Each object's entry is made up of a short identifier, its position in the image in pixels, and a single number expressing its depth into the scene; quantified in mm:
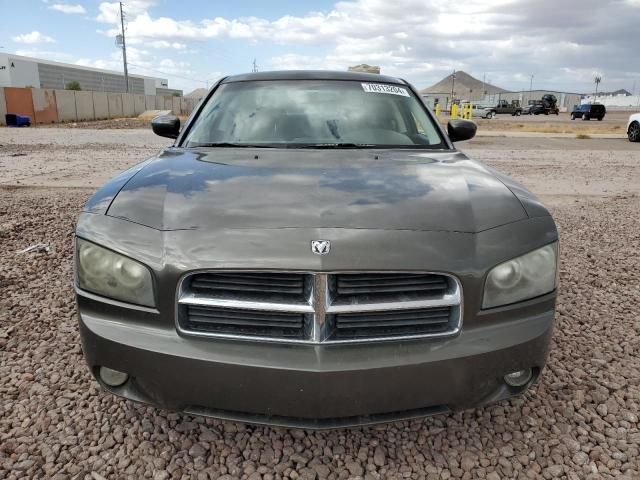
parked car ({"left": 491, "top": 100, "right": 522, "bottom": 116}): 59156
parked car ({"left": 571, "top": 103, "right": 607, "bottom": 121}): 46438
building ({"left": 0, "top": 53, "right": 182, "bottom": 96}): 86375
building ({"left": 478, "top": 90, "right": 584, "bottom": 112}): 103112
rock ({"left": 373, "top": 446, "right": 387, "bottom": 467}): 1949
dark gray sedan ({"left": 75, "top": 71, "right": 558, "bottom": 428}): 1642
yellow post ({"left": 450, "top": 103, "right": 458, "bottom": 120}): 34619
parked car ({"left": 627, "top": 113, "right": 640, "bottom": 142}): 18734
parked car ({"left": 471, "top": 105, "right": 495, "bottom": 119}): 53969
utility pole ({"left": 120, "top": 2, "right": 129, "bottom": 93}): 67438
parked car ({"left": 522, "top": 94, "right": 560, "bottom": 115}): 61438
